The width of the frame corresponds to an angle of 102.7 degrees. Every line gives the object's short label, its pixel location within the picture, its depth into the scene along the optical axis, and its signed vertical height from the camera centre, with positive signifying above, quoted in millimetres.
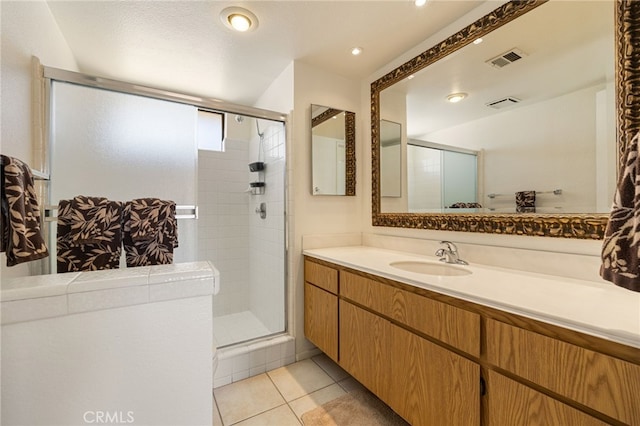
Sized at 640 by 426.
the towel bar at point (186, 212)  1789 +9
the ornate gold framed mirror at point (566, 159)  967 +383
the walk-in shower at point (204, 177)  1536 +271
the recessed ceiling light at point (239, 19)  1440 +1138
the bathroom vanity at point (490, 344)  654 -447
